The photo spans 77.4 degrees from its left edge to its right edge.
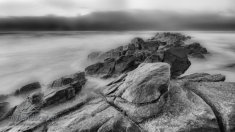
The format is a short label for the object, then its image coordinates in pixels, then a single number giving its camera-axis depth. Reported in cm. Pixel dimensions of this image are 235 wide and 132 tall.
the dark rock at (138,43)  1384
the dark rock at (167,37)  1991
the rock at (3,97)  751
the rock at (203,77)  658
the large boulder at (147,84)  509
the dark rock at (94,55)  1451
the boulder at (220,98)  439
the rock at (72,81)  688
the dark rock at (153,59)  875
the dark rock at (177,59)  825
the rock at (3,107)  633
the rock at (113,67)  896
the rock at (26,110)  567
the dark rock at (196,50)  1533
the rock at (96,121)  450
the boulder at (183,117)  425
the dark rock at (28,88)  782
